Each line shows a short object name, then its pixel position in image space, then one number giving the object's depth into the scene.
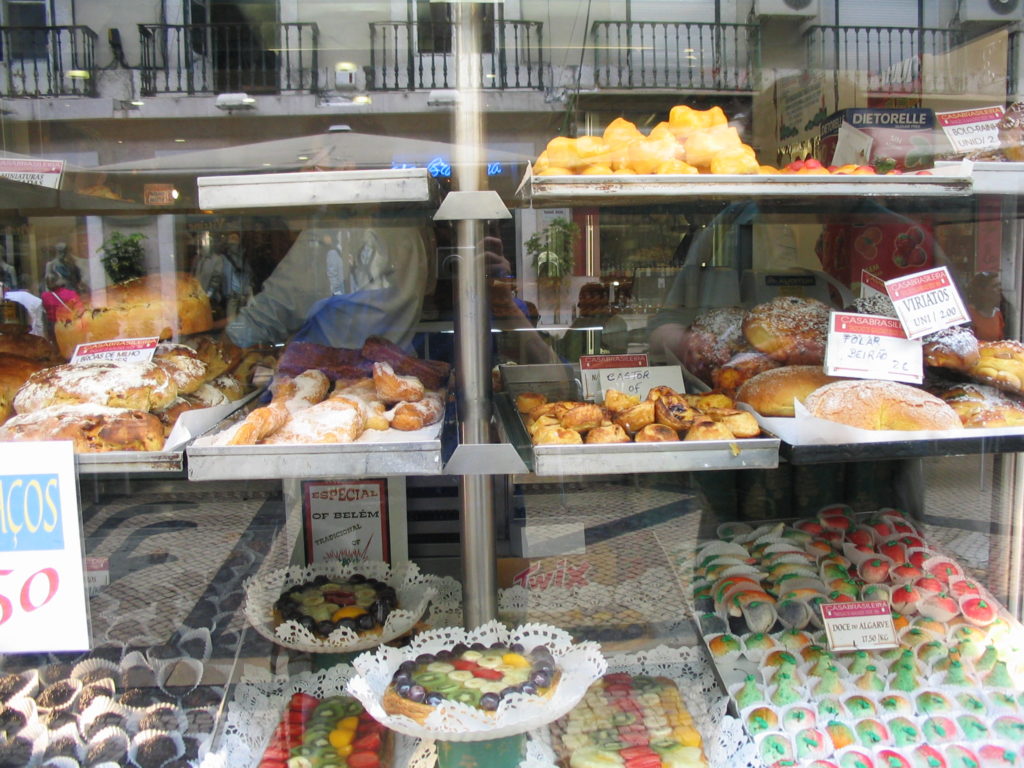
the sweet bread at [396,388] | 1.67
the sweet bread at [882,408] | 1.51
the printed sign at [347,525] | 2.26
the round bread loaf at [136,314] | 1.87
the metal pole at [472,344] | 1.47
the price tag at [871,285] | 1.81
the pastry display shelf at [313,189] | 1.34
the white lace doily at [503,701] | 1.44
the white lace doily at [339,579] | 1.92
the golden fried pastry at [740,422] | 1.47
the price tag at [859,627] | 1.97
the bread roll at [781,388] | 1.64
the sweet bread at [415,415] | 1.53
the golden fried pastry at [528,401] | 1.80
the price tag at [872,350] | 1.63
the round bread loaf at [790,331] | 1.86
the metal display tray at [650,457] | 1.41
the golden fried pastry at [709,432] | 1.46
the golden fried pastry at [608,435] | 1.47
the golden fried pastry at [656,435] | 1.45
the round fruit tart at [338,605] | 1.95
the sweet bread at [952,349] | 1.71
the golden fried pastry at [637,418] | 1.57
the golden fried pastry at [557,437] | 1.44
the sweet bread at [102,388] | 1.56
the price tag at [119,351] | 1.74
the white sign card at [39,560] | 1.48
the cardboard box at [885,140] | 1.82
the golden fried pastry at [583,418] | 1.54
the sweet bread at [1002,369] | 1.71
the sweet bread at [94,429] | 1.42
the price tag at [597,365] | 1.91
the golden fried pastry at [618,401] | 1.70
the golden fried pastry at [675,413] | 1.52
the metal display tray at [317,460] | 1.35
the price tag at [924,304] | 1.63
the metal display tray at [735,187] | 1.41
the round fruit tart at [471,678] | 1.48
